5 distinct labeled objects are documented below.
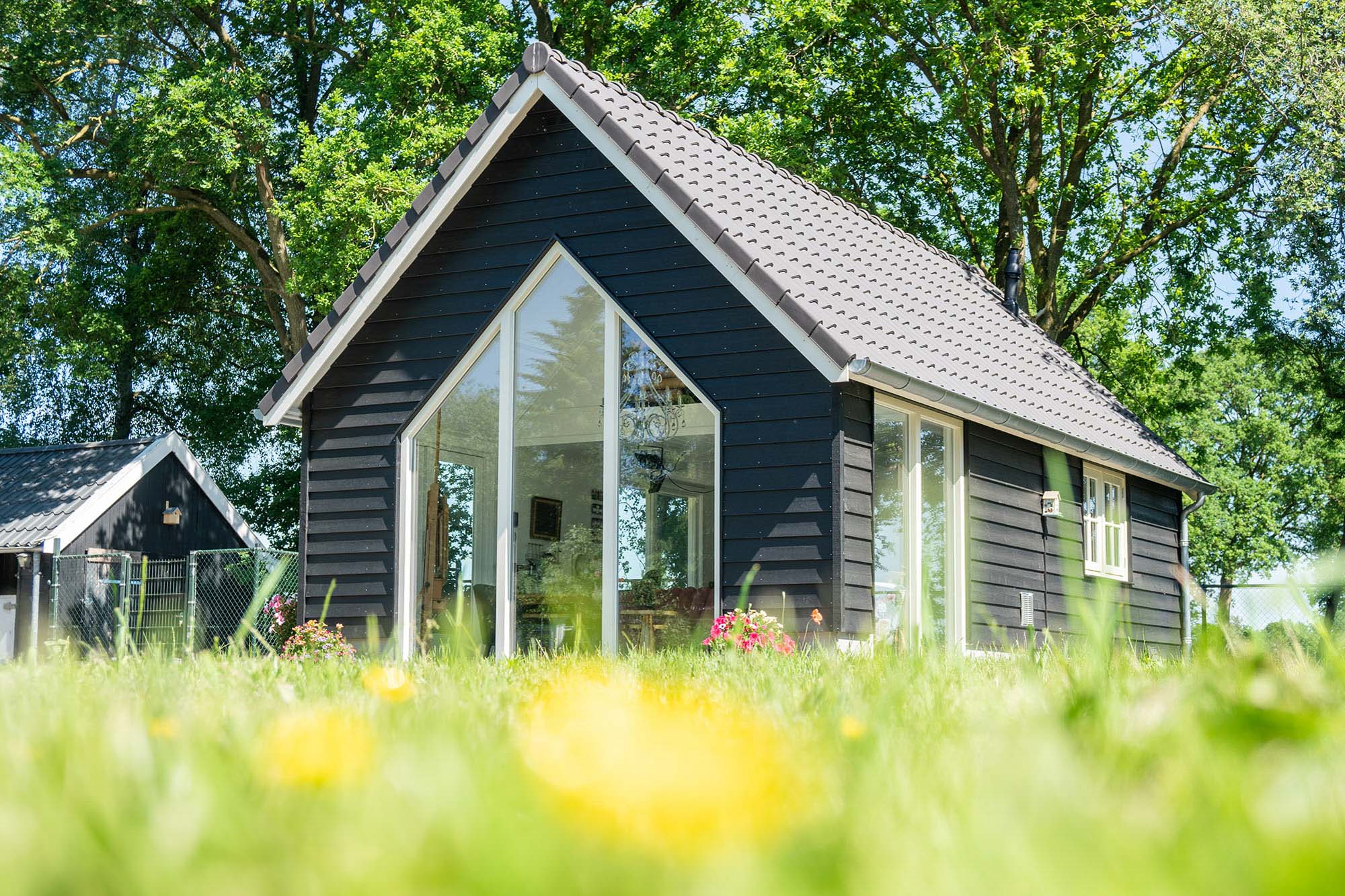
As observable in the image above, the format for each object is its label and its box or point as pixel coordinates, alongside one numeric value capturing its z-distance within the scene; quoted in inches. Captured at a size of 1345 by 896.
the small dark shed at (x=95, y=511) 792.3
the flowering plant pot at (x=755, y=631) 319.0
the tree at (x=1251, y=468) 1471.5
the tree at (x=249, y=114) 757.3
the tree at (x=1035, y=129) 736.3
